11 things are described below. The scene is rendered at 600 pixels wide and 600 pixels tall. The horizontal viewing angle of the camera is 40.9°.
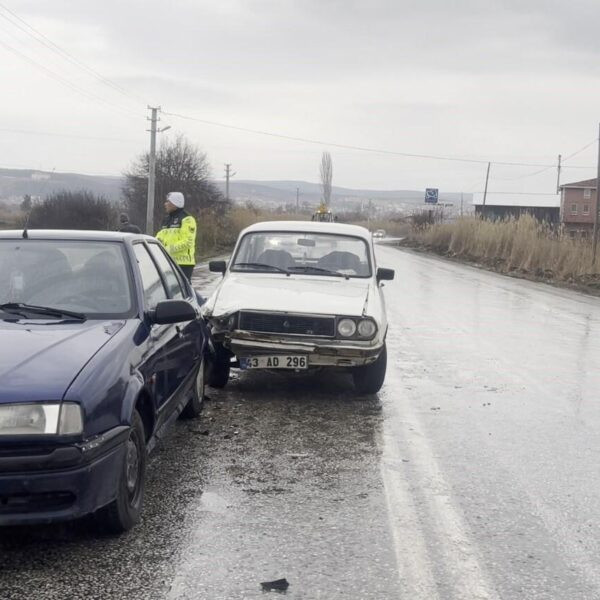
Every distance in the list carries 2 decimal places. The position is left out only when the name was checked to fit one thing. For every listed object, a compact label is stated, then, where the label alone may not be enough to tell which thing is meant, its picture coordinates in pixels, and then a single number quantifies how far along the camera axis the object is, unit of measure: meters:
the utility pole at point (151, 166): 45.06
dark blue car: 3.46
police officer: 10.28
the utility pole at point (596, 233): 25.76
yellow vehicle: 47.71
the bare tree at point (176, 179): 65.00
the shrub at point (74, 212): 48.28
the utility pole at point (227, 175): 82.97
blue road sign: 58.56
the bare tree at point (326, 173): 129.25
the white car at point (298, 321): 7.02
